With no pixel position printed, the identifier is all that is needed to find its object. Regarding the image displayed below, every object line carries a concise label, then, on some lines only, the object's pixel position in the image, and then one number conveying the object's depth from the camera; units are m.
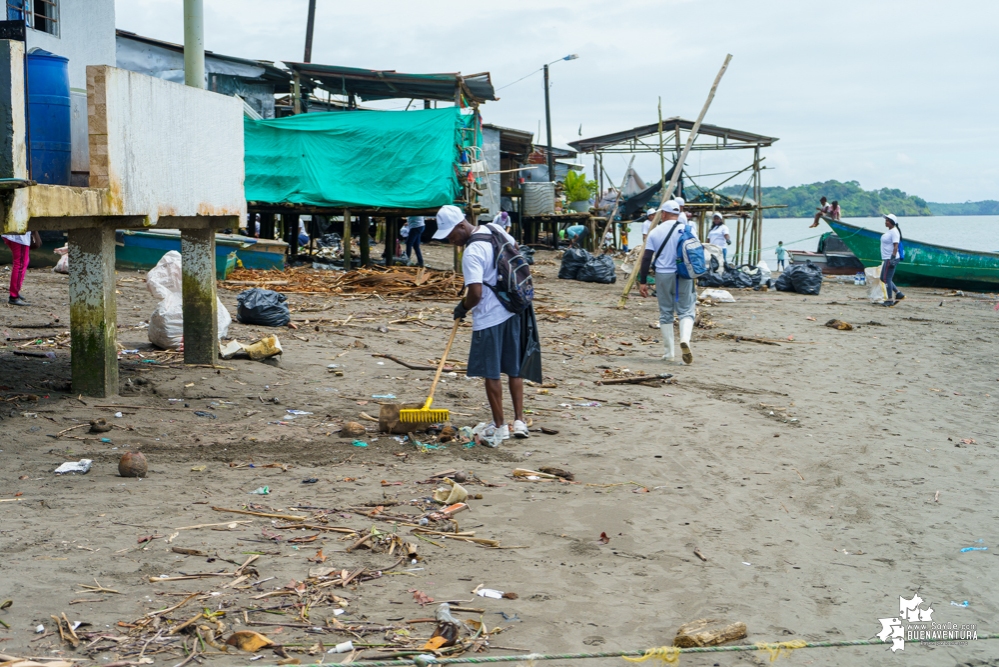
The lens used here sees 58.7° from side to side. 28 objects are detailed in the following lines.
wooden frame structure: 28.86
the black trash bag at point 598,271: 21.50
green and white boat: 24.02
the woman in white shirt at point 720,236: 22.61
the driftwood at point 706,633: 3.52
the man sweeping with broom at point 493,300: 6.29
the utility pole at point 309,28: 27.33
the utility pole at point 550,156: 37.29
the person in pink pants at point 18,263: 10.69
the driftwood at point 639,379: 9.02
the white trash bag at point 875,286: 19.11
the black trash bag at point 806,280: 21.19
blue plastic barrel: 6.04
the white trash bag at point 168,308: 8.98
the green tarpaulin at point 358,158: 18.00
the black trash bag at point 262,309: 10.82
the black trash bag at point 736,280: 22.05
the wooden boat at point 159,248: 15.66
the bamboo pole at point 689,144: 14.45
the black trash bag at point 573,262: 21.89
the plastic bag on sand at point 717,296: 18.25
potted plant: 33.12
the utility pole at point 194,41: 7.93
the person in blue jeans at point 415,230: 20.53
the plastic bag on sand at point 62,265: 14.39
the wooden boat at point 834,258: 29.50
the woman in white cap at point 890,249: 17.86
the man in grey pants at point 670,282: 10.00
